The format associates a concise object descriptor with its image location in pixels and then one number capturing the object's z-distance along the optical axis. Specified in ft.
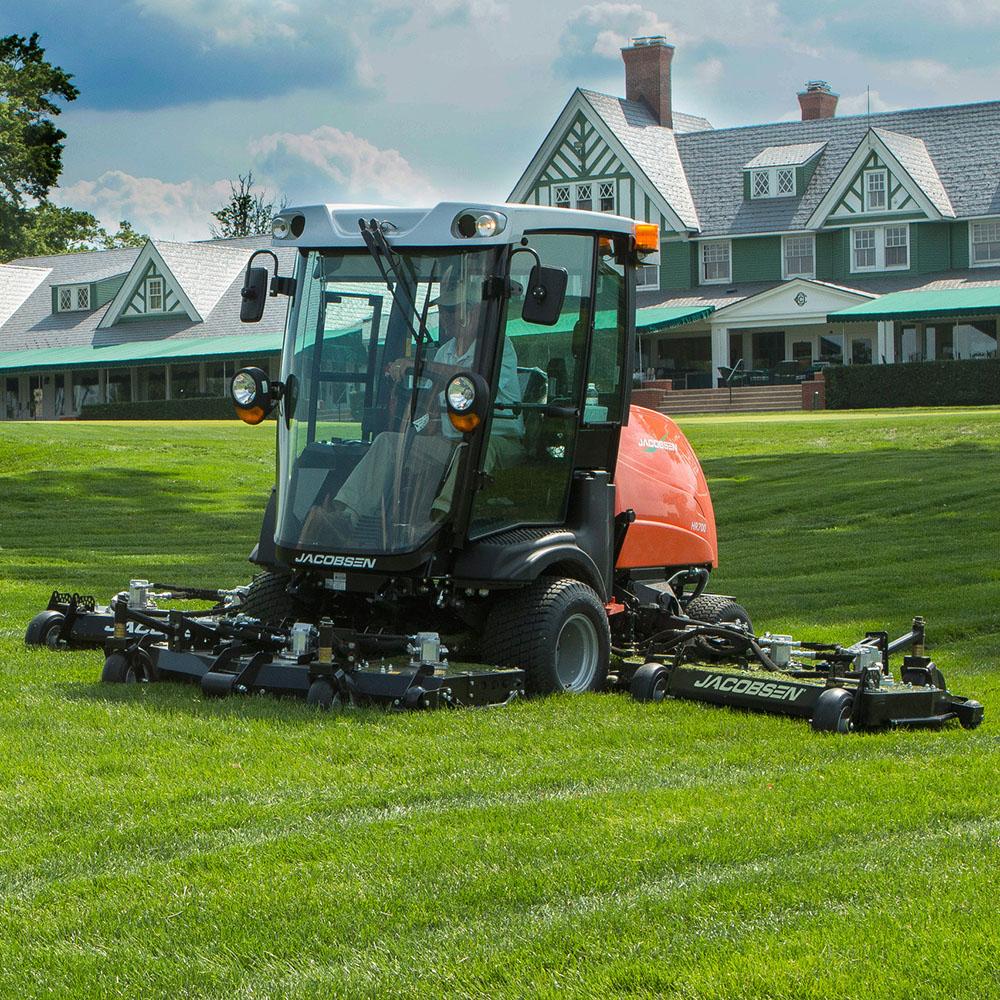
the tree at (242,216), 292.40
